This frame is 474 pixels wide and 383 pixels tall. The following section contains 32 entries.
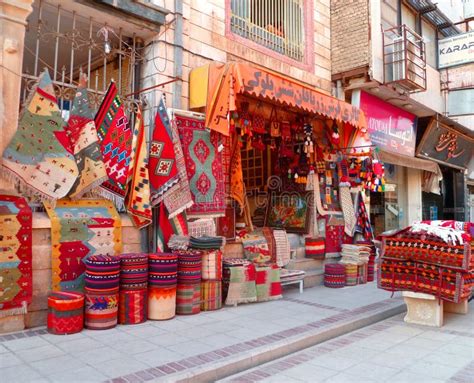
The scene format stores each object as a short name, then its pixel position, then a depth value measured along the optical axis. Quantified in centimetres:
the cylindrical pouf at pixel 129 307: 537
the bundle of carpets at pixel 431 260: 577
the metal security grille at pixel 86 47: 571
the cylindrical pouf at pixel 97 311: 508
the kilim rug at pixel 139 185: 591
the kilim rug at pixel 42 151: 489
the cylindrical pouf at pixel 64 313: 482
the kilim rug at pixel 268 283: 698
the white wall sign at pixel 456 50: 1350
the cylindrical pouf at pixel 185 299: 593
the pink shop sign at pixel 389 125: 1076
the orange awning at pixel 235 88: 640
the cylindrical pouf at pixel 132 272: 538
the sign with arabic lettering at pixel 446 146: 1327
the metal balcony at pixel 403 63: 1025
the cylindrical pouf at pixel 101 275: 509
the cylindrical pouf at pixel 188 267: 591
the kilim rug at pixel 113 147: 579
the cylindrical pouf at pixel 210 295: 622
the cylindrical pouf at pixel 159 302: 557
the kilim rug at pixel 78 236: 524
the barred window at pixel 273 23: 825
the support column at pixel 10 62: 495
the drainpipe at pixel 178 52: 668
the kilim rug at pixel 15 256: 470
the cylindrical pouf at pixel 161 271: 557
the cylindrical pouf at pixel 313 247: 916
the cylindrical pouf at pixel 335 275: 855
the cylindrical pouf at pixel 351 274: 883
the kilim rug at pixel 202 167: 659
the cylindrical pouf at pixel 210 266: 625
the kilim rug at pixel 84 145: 551
